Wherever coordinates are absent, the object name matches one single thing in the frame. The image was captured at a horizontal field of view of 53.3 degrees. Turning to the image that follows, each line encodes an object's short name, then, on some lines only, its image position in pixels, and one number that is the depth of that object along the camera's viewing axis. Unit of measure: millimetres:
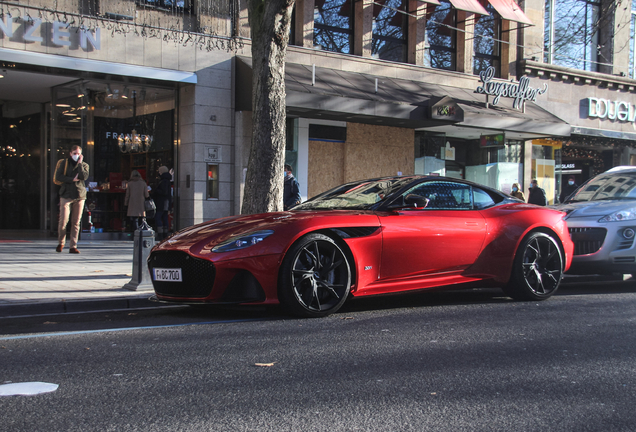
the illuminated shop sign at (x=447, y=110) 17812
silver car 8117
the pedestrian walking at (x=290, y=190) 14281
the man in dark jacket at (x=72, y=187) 11344
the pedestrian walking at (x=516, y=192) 18500
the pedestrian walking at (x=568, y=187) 24484
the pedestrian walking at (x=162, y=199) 15422
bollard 7500
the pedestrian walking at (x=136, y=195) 15000
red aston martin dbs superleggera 5379
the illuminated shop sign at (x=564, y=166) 23797
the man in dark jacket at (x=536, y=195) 18234
